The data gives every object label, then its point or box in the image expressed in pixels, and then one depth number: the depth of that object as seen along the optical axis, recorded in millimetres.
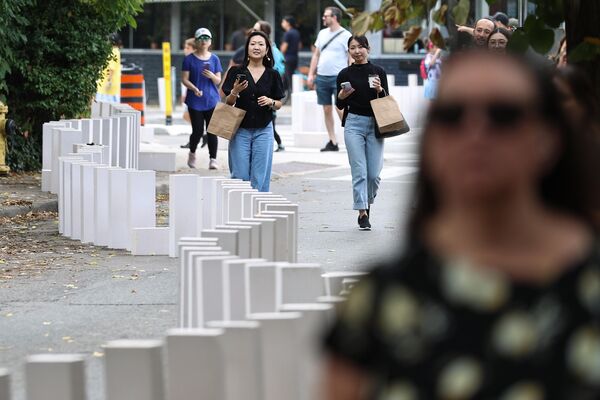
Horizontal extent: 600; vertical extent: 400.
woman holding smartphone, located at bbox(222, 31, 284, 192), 26125
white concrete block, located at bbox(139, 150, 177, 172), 36750
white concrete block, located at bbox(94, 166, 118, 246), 23609
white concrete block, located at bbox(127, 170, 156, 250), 23297
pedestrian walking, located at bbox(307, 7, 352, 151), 42187
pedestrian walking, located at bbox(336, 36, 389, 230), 26219
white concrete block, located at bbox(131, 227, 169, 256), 23078
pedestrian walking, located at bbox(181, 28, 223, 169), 37594
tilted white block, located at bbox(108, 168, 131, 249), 23453
